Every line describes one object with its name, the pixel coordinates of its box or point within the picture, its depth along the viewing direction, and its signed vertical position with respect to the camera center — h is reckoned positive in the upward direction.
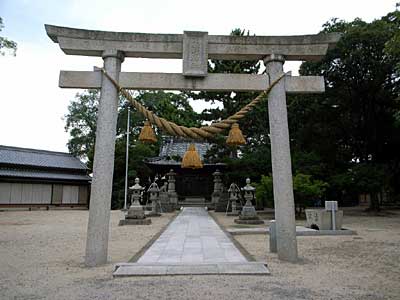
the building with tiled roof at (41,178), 26.10 +1.68
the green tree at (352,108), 18.27 +5.83
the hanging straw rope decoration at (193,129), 6.12 +1.44
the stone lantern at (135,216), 14.77 -0.82
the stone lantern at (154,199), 19.47 -0.02
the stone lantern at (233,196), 20.38 +0.20
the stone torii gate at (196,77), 5.99 +2.38
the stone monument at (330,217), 11.09 -0.61
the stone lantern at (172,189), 25.17 +0.81
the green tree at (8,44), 15.07 +7.26
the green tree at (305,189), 15.24 +0.52
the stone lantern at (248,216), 14.95 -0.79
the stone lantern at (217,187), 25.44 +0.99
